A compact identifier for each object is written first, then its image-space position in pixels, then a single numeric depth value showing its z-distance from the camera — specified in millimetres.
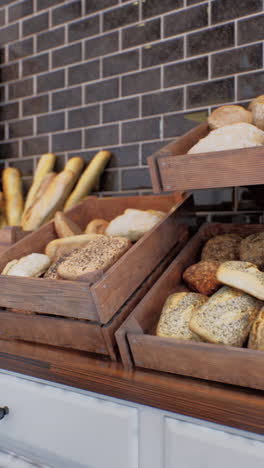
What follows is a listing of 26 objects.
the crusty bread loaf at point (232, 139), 1053
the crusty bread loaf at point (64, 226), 1422
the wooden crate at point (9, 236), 1436
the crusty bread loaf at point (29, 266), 1174
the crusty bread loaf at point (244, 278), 902
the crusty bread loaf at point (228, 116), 1268
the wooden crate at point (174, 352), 819
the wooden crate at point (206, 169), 972
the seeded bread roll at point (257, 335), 833
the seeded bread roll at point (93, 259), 1041
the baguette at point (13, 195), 2072
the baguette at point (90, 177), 1917
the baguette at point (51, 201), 1717
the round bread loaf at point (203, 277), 1057
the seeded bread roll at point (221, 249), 1196
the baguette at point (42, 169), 2031
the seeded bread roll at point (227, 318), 875
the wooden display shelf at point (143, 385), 767
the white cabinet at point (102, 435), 782
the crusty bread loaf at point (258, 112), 1166
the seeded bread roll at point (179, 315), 948
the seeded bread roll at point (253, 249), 1111
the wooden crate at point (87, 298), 1009
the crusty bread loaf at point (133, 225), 1281
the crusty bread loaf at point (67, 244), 1294
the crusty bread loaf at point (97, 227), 1467
